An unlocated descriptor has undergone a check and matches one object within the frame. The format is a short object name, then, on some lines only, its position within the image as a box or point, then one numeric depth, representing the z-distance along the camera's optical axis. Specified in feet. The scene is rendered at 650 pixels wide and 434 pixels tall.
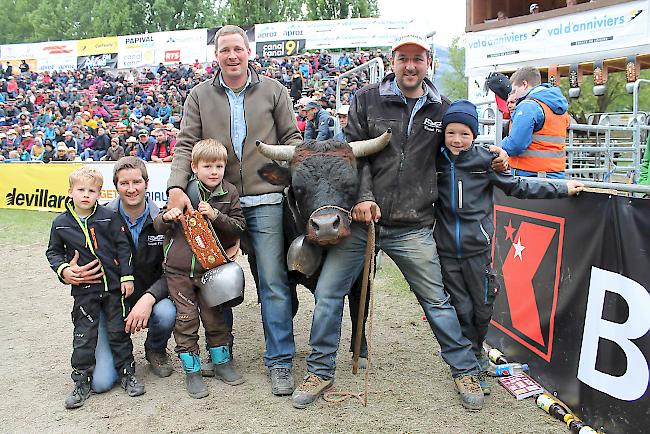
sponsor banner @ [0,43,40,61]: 127.03
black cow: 11.35
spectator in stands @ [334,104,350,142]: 28.30
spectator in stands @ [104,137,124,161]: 48.98
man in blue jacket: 16.65
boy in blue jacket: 12.59
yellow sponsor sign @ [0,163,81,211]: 43.65
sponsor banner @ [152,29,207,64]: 108.99
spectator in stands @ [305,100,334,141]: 31.42
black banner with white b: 10.14
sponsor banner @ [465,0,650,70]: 40.68
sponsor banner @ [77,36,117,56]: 119.55
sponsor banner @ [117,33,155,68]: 114.93
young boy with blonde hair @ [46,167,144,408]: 12.76
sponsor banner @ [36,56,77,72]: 124.36
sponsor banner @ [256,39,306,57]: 105.70
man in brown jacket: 13.66
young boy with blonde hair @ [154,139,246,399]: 13.00
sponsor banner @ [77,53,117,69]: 119.85
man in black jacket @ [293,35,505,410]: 12.46
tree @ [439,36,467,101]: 158.40
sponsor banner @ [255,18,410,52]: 98.89
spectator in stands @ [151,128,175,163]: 46.21
